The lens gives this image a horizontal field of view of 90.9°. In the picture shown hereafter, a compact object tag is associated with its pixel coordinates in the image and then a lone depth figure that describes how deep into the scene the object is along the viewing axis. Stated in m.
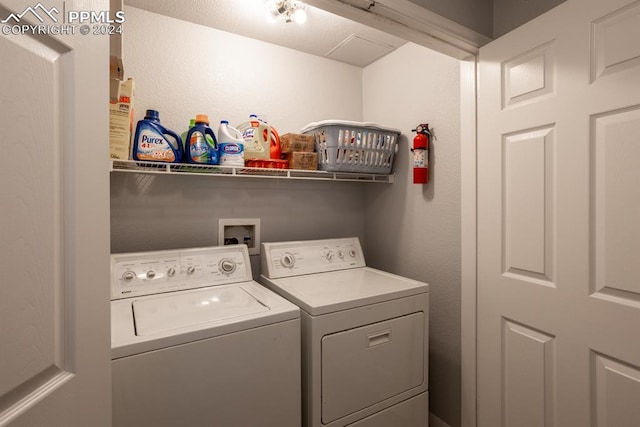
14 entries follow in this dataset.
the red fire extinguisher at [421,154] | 1.86
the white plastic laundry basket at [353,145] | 1.84
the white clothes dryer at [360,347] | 1.33
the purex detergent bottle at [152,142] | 1.49
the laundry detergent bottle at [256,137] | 1.76
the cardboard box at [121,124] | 1.39
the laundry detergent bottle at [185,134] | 1.65
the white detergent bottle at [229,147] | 1.62
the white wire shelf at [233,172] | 1.47
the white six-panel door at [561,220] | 1.02
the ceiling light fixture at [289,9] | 1.63
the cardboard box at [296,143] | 1.87
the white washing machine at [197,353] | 1.02
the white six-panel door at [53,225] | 0.51
